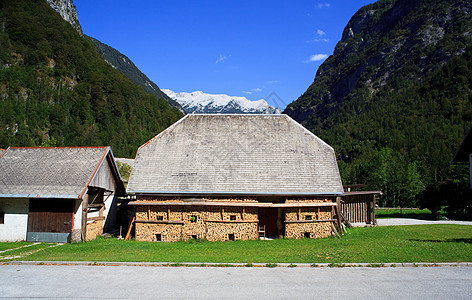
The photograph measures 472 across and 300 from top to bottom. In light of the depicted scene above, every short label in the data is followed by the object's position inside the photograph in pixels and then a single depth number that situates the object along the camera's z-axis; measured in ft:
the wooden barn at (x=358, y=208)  90.99
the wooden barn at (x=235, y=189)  67.10
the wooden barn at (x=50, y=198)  65.67
